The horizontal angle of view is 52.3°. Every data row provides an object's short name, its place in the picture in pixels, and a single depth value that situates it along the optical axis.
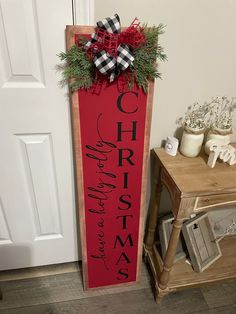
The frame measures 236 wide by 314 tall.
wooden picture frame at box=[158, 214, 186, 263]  1.38
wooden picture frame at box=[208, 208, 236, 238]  1.51
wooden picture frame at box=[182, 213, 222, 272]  1.32
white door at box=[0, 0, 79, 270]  0.84
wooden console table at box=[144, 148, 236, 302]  0.96
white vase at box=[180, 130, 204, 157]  1.08
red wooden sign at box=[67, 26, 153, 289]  0.93
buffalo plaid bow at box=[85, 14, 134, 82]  0.79
